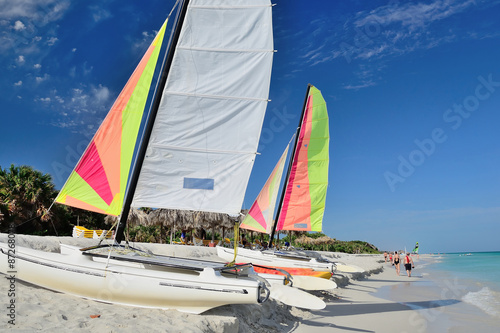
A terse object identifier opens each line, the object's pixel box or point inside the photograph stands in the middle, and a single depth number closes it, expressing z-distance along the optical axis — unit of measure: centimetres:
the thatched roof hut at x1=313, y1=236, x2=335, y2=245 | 4869
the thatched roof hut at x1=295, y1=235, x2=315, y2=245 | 4756
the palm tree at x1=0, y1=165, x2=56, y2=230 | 1630
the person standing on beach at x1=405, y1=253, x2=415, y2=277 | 2157
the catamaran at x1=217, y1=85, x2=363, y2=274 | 1536
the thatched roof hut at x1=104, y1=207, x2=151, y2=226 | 2227
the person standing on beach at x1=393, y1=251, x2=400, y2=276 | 2346
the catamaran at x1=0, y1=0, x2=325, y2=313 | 575
